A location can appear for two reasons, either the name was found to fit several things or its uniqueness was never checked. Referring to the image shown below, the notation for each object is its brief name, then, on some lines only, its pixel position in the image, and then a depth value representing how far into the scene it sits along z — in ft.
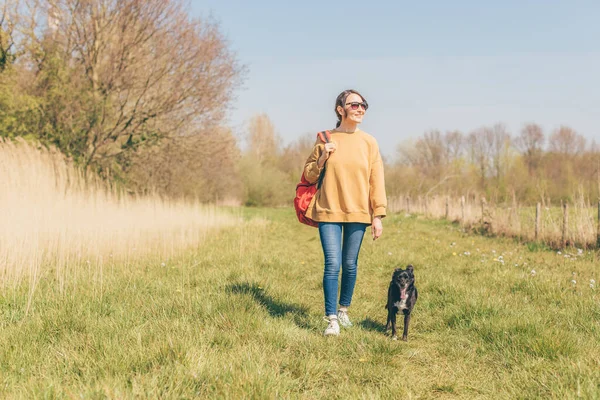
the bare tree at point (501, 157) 160.38
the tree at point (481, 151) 170.60
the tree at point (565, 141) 161.51
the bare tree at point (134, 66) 52.70
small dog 13.08
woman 13.17
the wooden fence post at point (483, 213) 41.95
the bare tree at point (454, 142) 181.68
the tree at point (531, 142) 170.81
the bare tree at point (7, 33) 45.16
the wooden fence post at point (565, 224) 31.27
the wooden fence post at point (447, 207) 60.73
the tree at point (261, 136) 192.34
